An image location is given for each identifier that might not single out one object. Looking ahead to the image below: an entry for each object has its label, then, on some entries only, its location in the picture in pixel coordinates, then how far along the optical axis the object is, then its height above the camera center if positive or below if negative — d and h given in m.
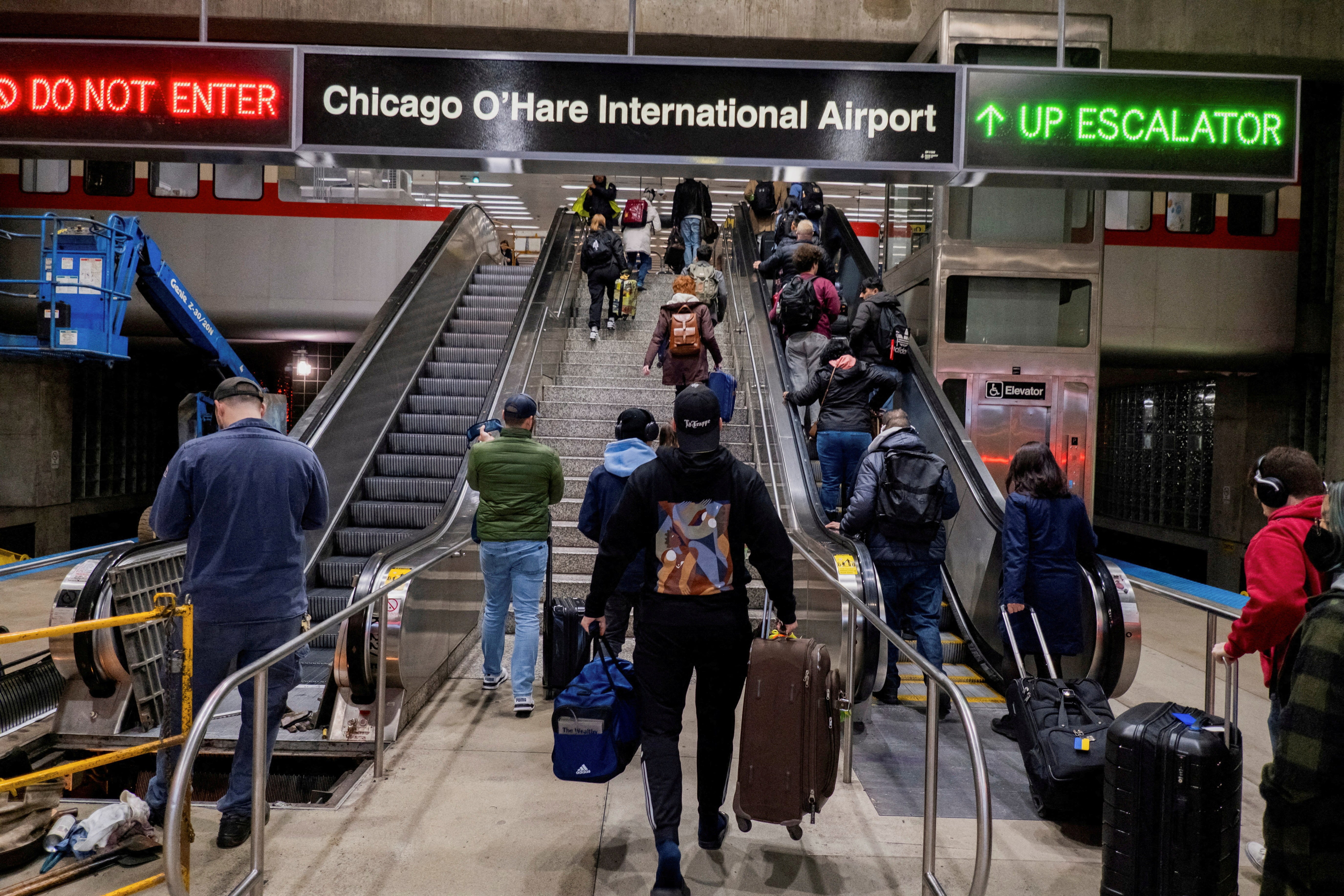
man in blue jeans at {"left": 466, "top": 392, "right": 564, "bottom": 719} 5.49 -0.46
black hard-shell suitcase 3.04 -1.21
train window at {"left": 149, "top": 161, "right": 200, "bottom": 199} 15.87 +3.99
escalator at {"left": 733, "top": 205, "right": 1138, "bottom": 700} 5.33 -0.85
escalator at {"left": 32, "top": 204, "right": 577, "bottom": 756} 5.00 -0.74
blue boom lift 10.91 +1.53
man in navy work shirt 3.60 -0.49
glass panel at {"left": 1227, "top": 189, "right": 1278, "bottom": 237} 14.31 +3.37
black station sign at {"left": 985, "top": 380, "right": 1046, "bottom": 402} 10.21 +0.48
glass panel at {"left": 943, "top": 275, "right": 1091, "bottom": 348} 10.51 +1.37
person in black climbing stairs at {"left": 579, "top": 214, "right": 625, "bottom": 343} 11.12 +1.97
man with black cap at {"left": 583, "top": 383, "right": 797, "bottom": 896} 3.27 -0.52
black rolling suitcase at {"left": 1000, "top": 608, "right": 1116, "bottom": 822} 4.00 -1.33
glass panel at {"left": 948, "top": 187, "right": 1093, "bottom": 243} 10.45 +2.44
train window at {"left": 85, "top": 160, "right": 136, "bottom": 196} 15.78 +3.96
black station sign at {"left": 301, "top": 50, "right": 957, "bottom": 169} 4.64 +1.56
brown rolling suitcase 3.34 -1.08
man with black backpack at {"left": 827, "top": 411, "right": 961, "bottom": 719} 5.46 -0.50
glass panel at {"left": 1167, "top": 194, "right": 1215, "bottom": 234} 14.28 +3.40
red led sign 4.67 +1.60
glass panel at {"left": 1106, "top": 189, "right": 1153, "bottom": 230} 14.31 +3.45
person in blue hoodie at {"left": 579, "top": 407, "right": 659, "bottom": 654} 4.88 -0.33
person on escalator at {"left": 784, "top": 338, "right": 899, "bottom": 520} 7.17 +0.15
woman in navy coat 5.25 -0.65
